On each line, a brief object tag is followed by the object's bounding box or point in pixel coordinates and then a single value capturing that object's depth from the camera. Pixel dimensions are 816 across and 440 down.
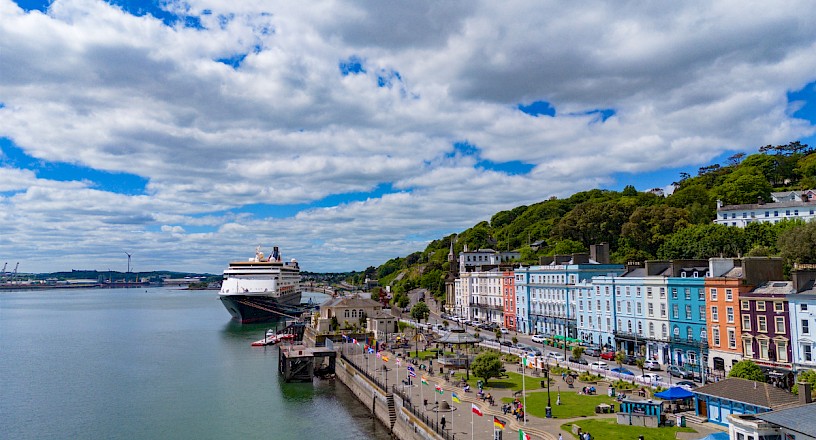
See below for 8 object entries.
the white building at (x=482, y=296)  91.75
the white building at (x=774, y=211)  94.12
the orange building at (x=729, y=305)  47.62
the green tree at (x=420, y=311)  96.23
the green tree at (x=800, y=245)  61.91
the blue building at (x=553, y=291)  70.31
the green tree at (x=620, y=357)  50.09
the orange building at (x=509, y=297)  85.81
